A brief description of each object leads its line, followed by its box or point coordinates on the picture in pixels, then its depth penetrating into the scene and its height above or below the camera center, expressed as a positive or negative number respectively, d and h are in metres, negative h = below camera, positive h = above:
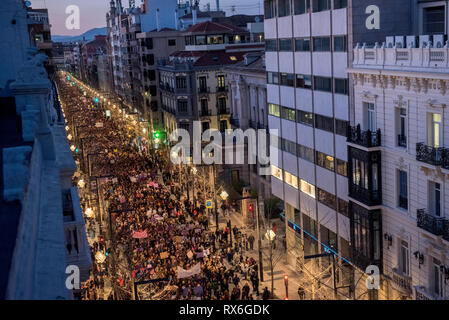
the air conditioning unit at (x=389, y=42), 27.25 +0.28
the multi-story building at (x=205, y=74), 72.06 -1.73
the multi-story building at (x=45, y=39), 67.62 +3.13
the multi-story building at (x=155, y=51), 92.31 +1.43
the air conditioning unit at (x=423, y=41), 24.86 +0.22
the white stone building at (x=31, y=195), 7.16 -2.00
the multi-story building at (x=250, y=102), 51.62 -4.08
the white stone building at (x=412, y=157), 23.86 -4.51
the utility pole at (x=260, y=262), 34.62 -11.46
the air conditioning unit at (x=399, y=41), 26.50 +0.29
